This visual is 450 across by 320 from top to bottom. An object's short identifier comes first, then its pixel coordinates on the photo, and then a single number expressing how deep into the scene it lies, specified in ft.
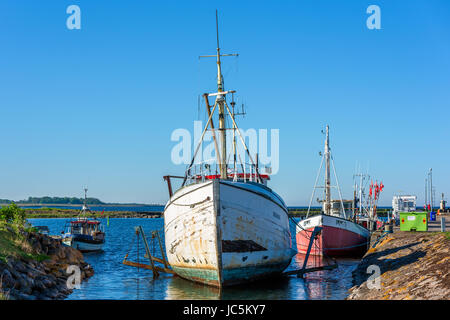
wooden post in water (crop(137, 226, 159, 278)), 83.82
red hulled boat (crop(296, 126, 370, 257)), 112.78
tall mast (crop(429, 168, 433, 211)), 302.70
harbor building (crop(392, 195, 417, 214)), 237.45
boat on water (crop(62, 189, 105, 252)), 134.67
